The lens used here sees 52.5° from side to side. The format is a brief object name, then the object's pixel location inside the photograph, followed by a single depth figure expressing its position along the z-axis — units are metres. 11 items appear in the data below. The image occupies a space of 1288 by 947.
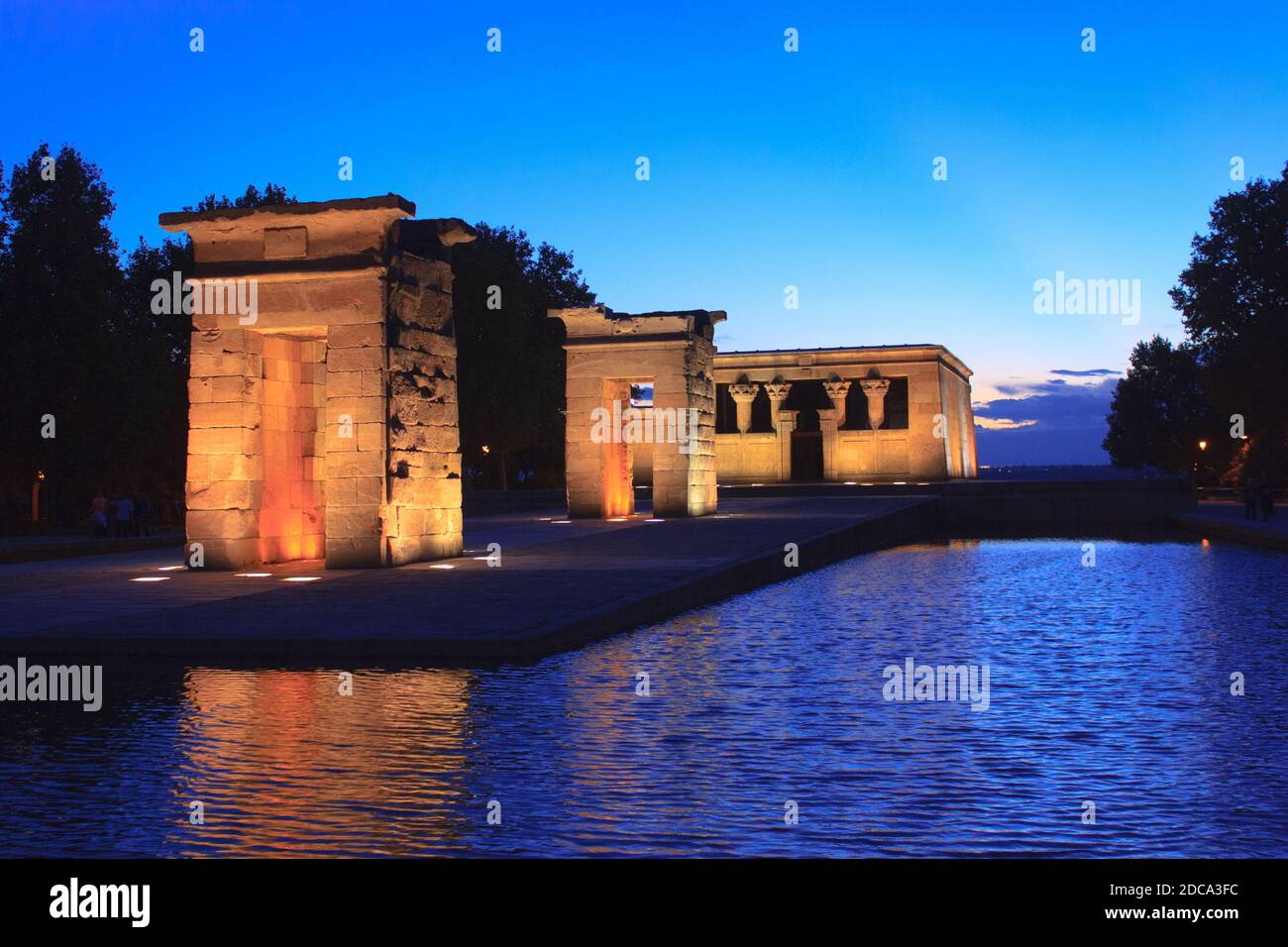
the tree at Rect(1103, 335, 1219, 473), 90.88
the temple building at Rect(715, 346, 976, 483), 57.75
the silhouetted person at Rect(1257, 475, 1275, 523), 34.38
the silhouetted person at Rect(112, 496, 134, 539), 33.59
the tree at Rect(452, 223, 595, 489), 55.47
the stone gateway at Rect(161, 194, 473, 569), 19.12
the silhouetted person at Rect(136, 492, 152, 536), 35.44
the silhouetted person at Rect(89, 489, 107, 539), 34.09
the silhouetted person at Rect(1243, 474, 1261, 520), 35.28
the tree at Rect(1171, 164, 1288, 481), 48.66
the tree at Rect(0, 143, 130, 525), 39.91
